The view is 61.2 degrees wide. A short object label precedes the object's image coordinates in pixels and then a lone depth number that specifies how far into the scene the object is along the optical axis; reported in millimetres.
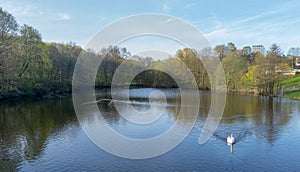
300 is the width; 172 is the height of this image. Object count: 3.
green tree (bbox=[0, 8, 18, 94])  41156
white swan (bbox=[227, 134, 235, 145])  18988
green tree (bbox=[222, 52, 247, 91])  64750
